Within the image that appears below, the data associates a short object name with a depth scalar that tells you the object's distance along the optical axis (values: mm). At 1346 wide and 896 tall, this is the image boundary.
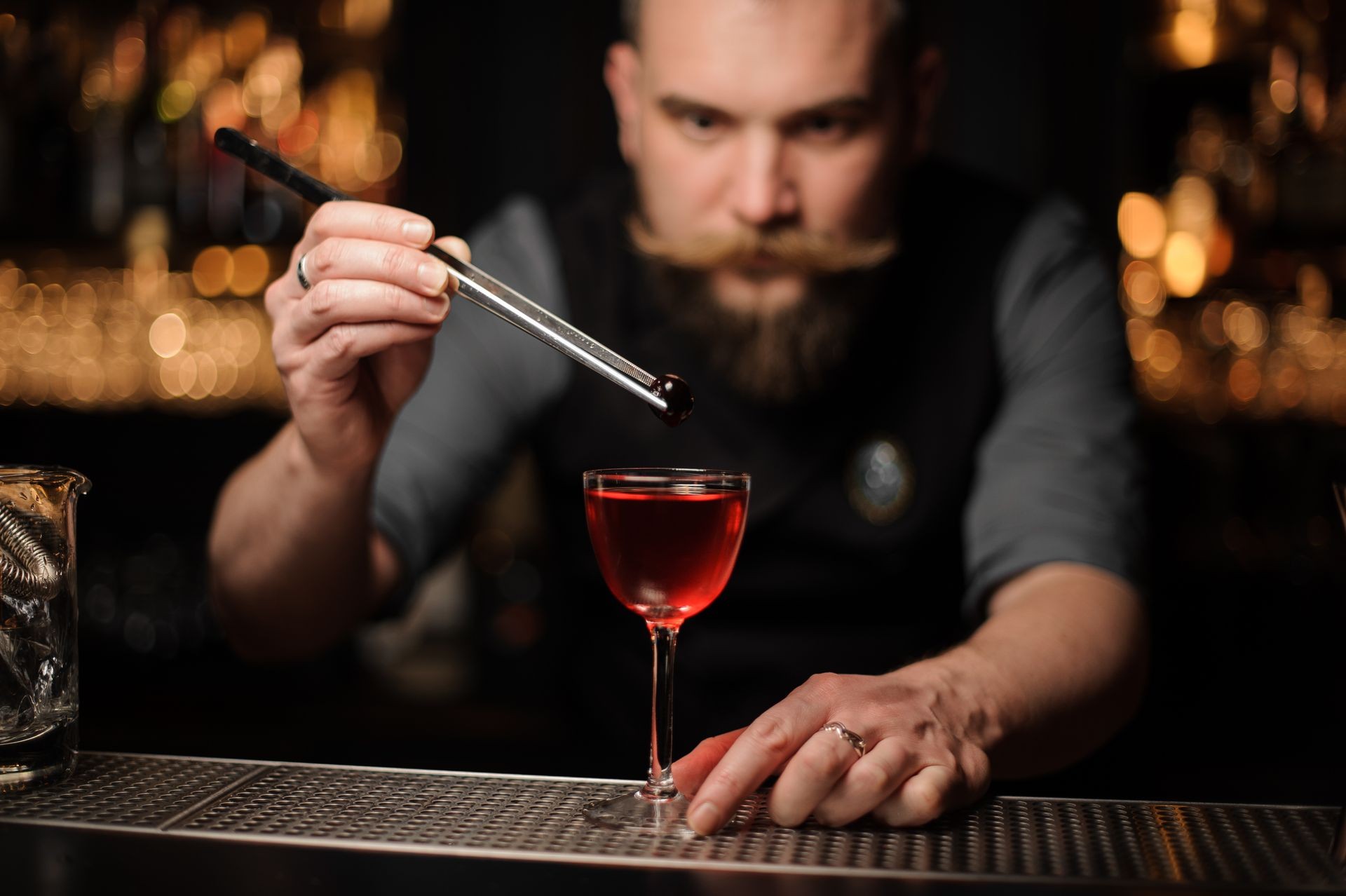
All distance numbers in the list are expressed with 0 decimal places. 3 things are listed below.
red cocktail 819
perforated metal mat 710
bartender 1148
